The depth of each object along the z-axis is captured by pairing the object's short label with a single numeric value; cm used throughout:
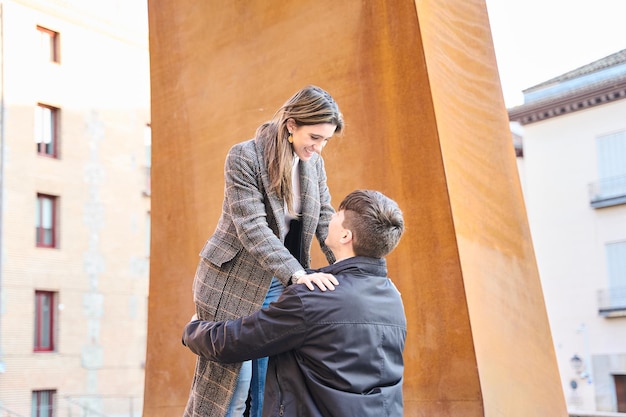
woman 303
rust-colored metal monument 440
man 249
